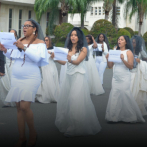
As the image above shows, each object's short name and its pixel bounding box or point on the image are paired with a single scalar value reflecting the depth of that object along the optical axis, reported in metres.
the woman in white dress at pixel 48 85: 9.77
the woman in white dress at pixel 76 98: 6.26
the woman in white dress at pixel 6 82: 9.29
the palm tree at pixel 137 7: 33.84
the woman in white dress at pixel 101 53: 12.76
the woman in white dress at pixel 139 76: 8.49
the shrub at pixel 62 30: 30.27
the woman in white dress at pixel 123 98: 7.41
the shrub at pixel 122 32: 31.12
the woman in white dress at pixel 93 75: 11.63
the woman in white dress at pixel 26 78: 5.38
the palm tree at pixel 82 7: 30.97
